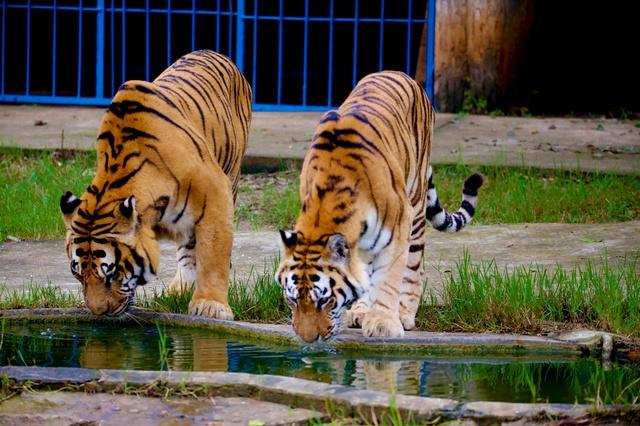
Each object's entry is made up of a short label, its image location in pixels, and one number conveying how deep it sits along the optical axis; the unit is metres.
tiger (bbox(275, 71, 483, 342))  8.92
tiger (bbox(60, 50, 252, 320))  9.84
